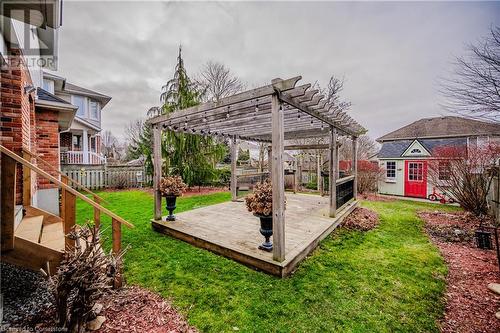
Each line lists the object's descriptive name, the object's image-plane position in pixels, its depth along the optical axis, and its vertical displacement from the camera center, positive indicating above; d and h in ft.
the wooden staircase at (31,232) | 6.22 -2.61
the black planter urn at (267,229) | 11.07 -3.54
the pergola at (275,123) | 10.28 +3.82
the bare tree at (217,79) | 56.85 +24.87
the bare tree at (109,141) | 124.88 +18.02
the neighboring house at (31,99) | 9.21 +4.79
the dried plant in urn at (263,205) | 10.93 -2.13
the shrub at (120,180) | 39.40 -2.45
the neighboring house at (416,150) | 41.06 +3.17
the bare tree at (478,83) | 18.63 +8.05
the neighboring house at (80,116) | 46.52 +14.23
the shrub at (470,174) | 20.75 -1.04
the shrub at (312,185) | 43.06 -4.19
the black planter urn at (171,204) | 16.62 -3.12
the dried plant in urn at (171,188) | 16.19 -1.68
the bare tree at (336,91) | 48.06 +18.00
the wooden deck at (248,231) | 11.19 -4.77
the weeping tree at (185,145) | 34.86 +3.87
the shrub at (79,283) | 5.88 -3.43
